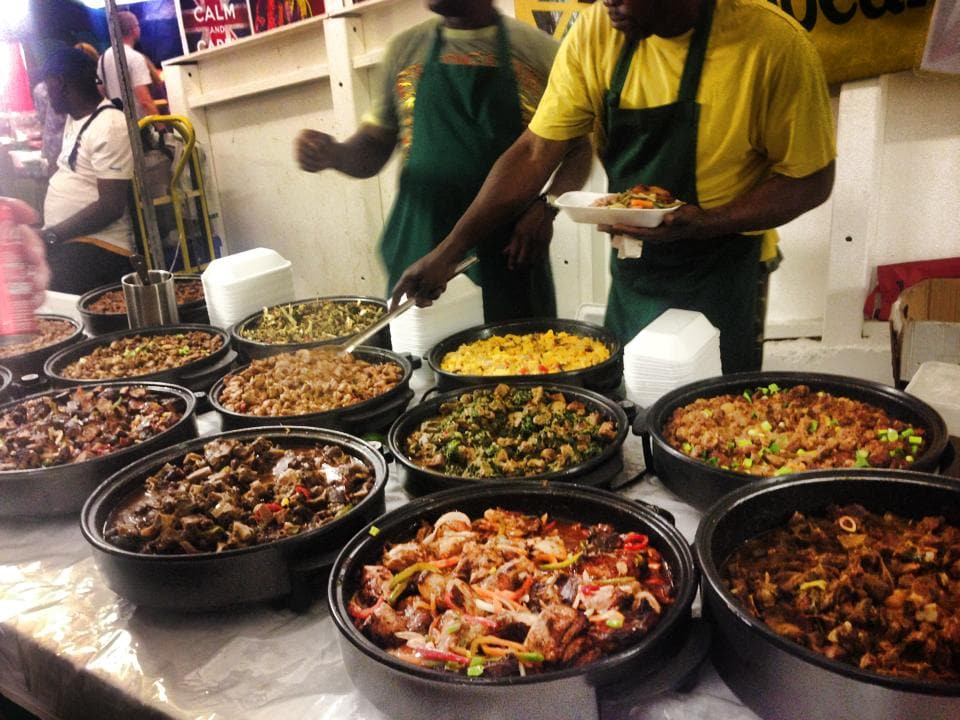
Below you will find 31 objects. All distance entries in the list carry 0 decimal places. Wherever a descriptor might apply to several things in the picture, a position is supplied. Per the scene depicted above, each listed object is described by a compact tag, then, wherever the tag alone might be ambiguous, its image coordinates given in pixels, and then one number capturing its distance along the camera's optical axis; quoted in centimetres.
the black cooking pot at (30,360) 298
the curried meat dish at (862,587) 110
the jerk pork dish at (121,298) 364
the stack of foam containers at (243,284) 323
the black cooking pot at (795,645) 95
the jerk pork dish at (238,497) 153
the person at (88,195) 473
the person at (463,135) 293
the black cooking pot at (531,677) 106
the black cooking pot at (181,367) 263
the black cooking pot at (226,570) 142
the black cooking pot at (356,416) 212
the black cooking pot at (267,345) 274
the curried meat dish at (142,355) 276
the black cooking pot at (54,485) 188
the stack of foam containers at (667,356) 209
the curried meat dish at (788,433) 168
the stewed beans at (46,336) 320
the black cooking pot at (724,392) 158
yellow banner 269
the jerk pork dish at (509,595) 118
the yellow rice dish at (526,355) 241
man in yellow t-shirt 229
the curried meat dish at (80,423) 205
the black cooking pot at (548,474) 168
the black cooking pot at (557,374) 223
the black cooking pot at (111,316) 344
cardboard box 232
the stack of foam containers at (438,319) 278
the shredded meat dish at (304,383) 227
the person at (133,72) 445
